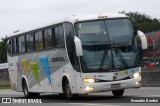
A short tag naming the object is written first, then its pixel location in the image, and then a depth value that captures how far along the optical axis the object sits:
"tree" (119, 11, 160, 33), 130.23
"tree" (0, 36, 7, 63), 131.25
